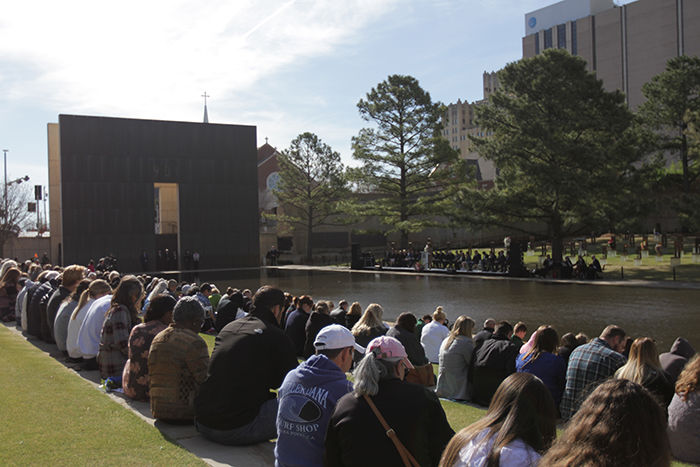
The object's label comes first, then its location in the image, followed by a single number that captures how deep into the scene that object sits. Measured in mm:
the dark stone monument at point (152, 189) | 42656
